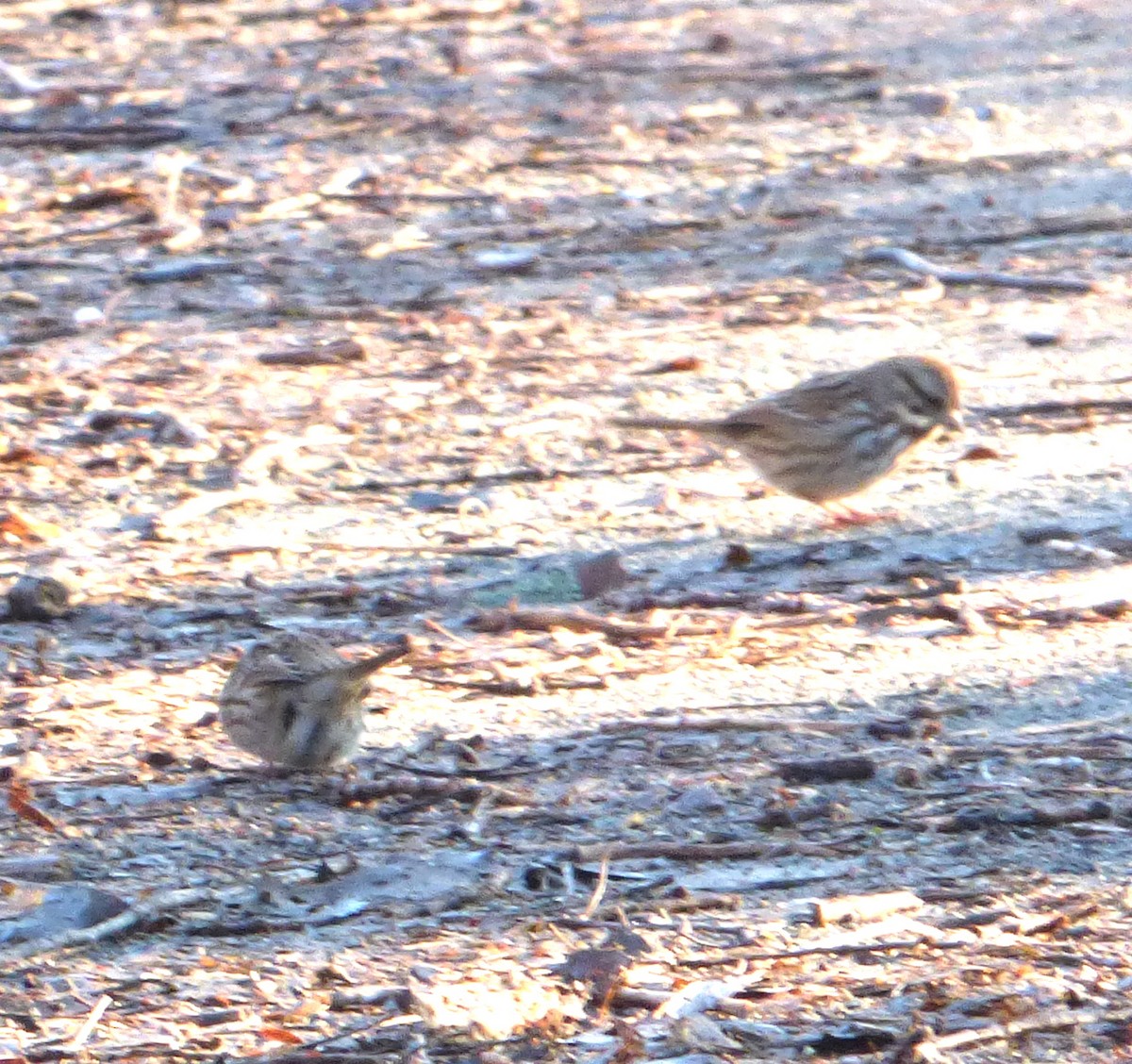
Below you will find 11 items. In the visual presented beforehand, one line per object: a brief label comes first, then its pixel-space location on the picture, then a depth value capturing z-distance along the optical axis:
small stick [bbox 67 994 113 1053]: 8.37
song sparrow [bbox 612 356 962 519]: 15.37
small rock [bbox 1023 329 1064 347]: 19.02
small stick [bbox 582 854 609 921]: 9.41
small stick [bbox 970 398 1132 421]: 17.34
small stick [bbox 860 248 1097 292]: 20.58
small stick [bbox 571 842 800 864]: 9.95
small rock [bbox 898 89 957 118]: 26.94
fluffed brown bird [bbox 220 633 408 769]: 10.86
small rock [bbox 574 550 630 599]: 13.94
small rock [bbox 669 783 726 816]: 10.57
